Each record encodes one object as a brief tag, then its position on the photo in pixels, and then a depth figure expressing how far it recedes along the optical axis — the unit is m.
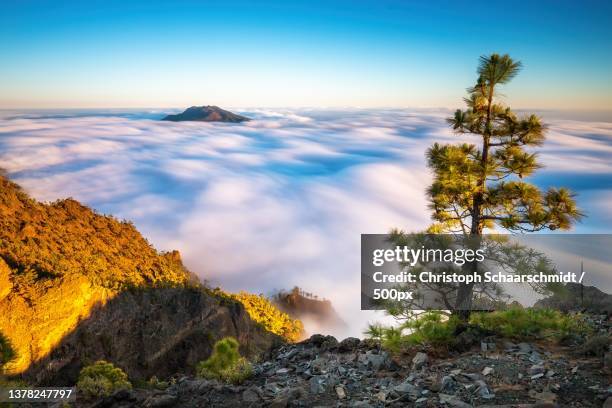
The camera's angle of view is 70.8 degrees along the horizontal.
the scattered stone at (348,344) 13.34
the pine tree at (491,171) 12.20
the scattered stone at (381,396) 8.12
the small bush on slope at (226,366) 11.18
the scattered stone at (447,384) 8.40
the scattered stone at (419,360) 10.20
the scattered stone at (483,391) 7.93
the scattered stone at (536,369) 8.93
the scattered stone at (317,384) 9.13
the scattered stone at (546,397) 7.42
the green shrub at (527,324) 12.05
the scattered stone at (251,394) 8.71
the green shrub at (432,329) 11.76
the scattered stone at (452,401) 7.52
